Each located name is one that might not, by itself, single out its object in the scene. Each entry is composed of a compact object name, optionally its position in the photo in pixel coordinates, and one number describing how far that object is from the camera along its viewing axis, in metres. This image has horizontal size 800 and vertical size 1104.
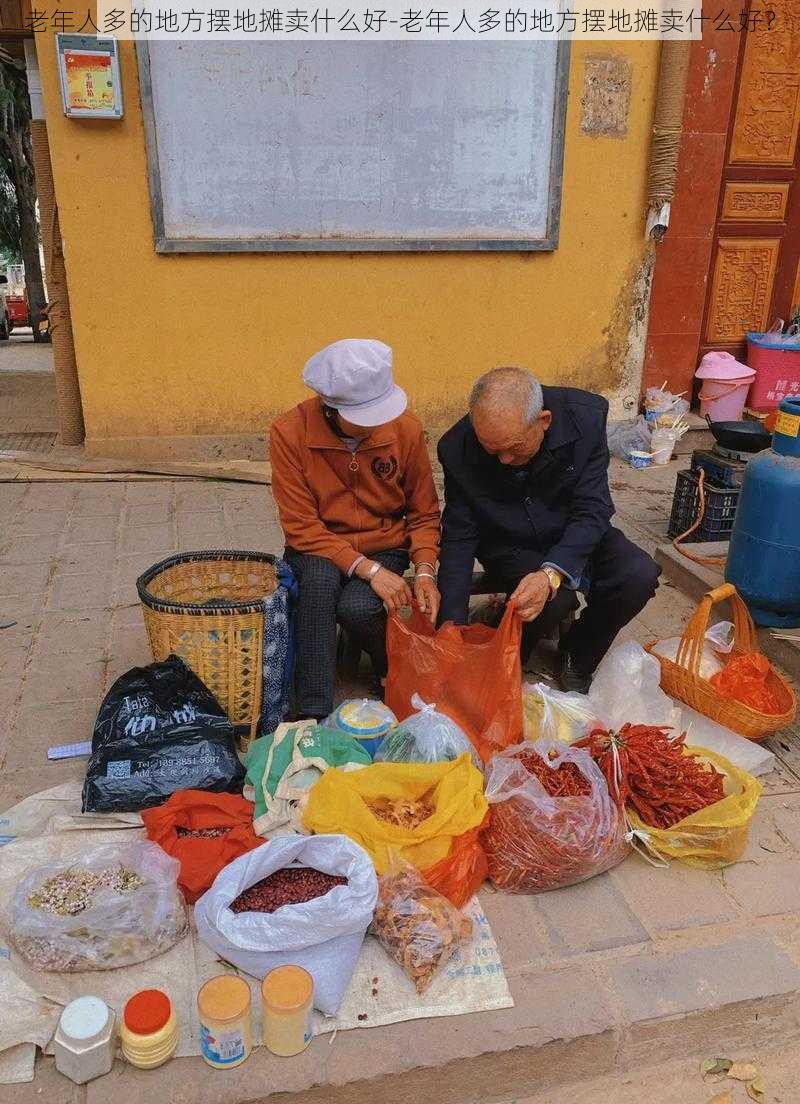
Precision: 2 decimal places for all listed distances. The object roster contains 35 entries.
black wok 4.05
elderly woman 2.59
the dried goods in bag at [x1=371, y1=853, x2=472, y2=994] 1.84
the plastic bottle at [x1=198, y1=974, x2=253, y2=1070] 1.61
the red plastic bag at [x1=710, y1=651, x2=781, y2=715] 2.71
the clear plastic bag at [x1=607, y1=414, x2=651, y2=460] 5.88
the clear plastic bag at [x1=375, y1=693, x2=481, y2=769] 2.29
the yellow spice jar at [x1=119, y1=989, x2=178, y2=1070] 1.63
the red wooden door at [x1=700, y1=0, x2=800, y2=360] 5.55
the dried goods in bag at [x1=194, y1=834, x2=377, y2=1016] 1.73
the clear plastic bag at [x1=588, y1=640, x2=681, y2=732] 2.61
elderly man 2.71
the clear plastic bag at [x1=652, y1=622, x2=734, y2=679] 2.87
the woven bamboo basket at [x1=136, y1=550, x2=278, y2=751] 2.45
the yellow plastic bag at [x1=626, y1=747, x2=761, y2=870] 2.17
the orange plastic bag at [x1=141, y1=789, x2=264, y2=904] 2.02
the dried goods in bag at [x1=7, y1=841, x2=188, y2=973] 1.84
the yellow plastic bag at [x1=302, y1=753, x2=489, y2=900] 2.02
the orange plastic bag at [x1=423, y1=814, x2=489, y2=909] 2.02
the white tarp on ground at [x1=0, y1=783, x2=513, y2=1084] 1.70
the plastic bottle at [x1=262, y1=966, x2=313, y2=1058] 1.64
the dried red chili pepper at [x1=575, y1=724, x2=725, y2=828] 2.22
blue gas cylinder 3.07
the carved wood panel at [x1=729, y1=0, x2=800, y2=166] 5.48
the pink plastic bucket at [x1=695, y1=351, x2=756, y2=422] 5.95
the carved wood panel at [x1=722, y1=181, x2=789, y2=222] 5.84
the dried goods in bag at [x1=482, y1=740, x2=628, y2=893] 2.07
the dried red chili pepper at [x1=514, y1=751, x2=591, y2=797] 2.17
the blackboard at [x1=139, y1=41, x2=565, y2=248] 4.81
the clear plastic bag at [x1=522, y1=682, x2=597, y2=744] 2.49
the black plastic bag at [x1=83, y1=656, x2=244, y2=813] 2.25
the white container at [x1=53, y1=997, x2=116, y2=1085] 1.61
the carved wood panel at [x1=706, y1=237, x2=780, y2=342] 5.98
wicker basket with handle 2.63
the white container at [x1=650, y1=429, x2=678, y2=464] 5.75
